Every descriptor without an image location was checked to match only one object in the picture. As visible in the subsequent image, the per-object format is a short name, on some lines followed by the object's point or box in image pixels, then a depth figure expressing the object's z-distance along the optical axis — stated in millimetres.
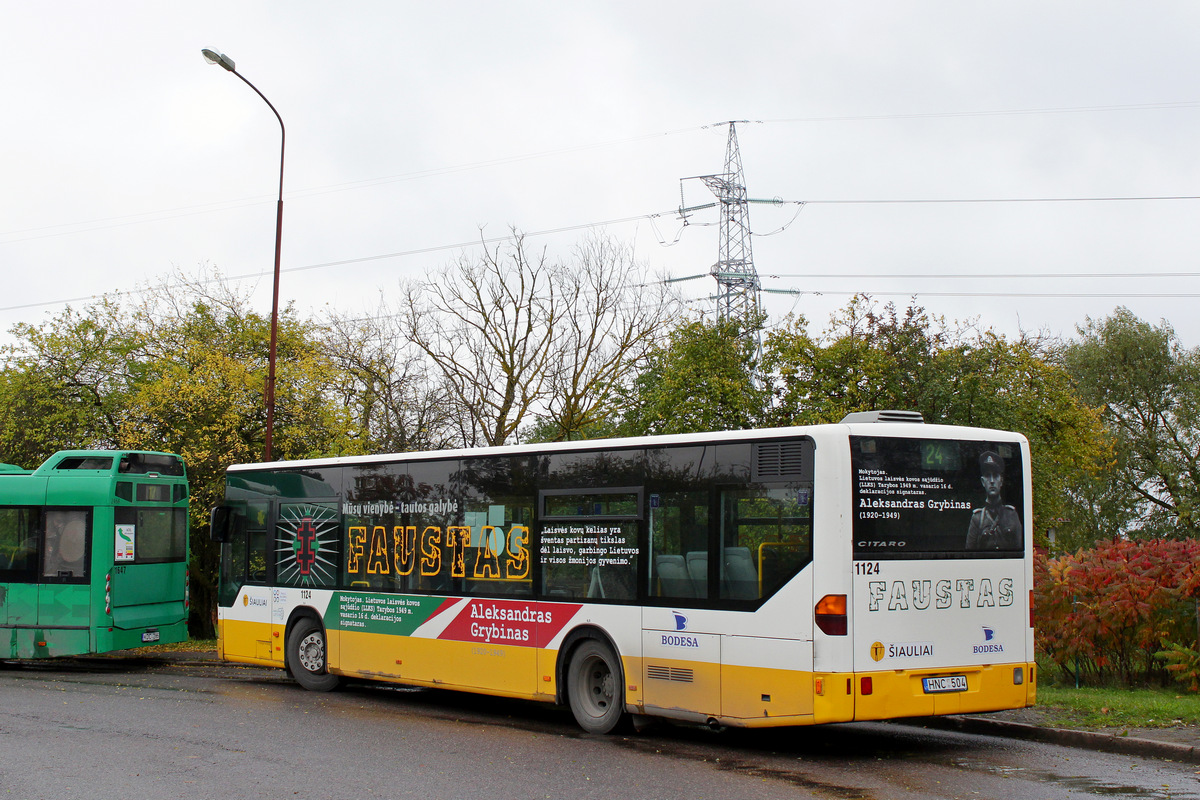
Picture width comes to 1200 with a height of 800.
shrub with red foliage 12180
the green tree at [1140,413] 43188
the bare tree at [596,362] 33094
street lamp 20000
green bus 15930
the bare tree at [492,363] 33188
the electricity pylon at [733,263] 34781
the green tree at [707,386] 27688
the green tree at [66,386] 27812
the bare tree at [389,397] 32219
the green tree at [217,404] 24438
